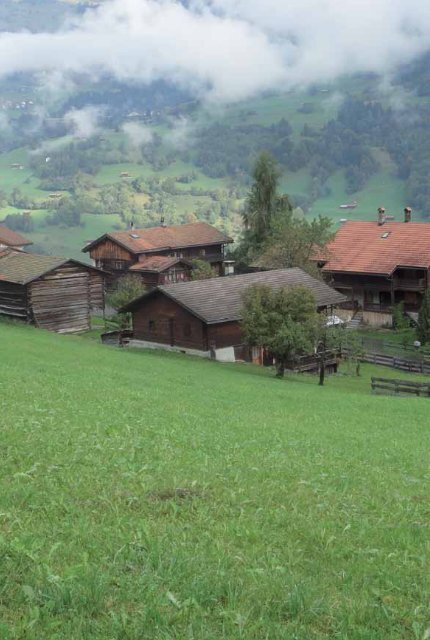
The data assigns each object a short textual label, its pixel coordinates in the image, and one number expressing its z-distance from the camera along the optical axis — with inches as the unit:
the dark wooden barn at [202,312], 1950.1
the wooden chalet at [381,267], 2755.9
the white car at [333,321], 2154.3
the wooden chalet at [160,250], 3437.5
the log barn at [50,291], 2299.5
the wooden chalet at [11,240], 3718.0
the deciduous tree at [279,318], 1625.2
